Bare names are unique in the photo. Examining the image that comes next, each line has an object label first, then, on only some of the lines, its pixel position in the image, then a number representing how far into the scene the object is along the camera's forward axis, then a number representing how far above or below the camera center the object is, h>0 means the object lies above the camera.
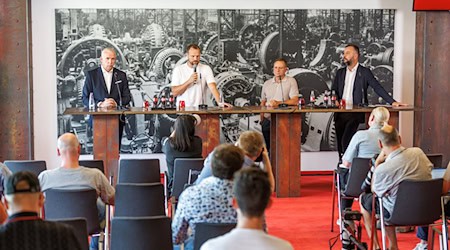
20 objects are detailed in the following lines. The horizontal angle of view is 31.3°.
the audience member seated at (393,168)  6.33 -0.66
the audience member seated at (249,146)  5.78 -0.44
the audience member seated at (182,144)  7.99 -0.59
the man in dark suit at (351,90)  10.48 -0.08
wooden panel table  9.73 -0.61
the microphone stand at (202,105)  10.15 -0.26
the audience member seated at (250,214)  3.37 -0.56
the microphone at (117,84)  10.35 +0.00
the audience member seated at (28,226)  3.56 -0.63
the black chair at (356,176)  7.54 -0.87
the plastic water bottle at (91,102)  10.01 -0.21
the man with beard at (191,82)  10.65 +0.03
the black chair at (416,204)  6.20 -0.93
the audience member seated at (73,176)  6.08 -0.70
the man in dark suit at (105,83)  10.34 +0.02
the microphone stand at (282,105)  10.36 -0.27
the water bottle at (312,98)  10.97 -0.19
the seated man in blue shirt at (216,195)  4.80 -0.66
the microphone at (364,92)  10.73 -0.10
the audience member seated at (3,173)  6.30 -0.70
